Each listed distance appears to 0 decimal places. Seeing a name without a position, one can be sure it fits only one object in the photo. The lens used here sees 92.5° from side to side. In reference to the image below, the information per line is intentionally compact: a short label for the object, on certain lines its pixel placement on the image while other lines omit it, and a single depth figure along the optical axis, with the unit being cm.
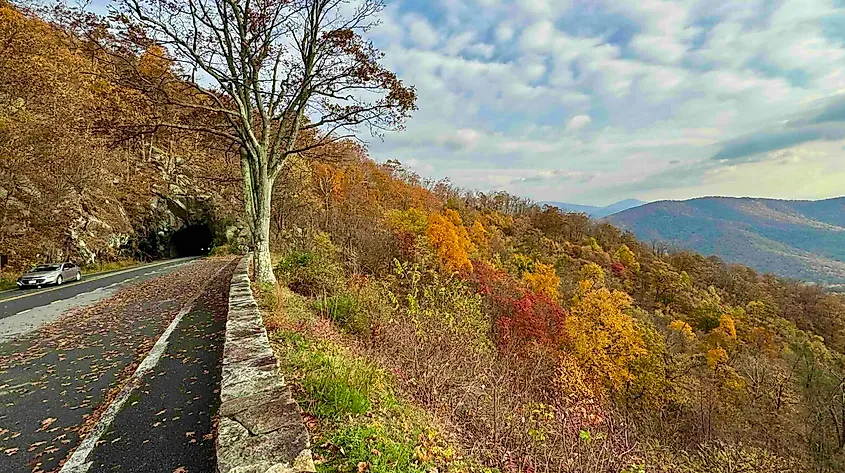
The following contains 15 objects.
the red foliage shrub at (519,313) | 2229
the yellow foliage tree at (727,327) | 4123
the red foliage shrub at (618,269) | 5786
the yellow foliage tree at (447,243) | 2836
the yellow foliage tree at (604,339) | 2397
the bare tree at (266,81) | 1037
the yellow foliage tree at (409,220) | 2673
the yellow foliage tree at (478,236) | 4488
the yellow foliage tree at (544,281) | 3799
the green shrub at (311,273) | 1163
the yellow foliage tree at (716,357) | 3138
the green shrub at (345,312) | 895
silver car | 1546
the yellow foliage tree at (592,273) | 4708
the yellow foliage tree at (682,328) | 3744
